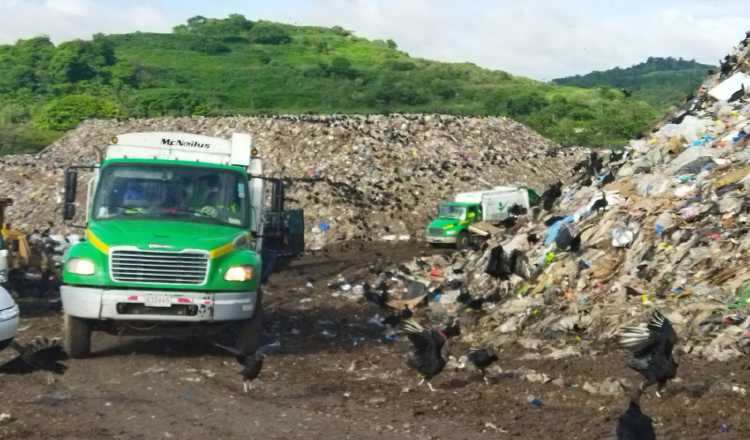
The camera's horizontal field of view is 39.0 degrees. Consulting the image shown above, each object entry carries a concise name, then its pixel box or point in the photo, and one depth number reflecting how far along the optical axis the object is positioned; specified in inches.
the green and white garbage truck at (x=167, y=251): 453.1
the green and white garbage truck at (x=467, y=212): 1179.3
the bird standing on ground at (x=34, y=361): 430.0
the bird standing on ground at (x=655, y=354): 346.3
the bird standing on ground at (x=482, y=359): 431.5
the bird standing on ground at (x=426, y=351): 412.5
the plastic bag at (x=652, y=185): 603.5
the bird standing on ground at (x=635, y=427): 275.7
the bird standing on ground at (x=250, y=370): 408.5
